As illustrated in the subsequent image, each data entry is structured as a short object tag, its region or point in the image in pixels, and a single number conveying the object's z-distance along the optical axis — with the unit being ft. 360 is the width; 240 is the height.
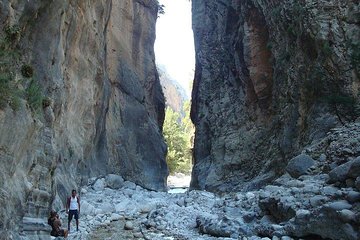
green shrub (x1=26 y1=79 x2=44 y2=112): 33.01
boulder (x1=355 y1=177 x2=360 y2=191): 30.40
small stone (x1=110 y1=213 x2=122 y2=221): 52.55
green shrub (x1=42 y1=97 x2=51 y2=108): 38.44
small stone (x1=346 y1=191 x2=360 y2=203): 28.89
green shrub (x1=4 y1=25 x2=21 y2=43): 31.35
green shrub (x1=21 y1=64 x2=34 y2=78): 34.24
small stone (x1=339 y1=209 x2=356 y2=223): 26.96
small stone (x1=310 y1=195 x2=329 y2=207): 32.91
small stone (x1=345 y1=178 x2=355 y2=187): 33.01
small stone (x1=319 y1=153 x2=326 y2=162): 49.66
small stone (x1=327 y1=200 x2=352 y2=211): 28.35
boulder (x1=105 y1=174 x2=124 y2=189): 77.45
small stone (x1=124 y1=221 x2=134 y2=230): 46.01
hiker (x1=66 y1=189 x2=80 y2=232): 42.04
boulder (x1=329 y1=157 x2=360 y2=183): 32.91
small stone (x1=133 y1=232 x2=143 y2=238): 41.38
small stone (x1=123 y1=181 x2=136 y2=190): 82.13
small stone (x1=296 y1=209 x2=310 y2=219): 31.49
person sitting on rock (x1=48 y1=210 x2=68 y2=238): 36.24
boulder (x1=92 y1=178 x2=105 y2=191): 71.20
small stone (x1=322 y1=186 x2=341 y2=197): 32.13
